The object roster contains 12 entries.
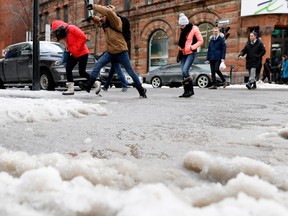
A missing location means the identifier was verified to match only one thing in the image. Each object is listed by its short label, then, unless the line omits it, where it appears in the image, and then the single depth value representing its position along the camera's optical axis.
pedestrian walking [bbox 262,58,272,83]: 19.69
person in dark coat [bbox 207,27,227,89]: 11.73
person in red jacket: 7.57
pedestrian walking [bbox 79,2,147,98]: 6.94
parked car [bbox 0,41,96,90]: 10.70
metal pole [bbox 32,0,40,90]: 9.35
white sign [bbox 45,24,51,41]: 14.06
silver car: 17.12
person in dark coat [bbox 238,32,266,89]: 11.72
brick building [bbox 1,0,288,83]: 20.33
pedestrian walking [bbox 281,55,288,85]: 19.18
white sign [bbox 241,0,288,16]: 20.00
